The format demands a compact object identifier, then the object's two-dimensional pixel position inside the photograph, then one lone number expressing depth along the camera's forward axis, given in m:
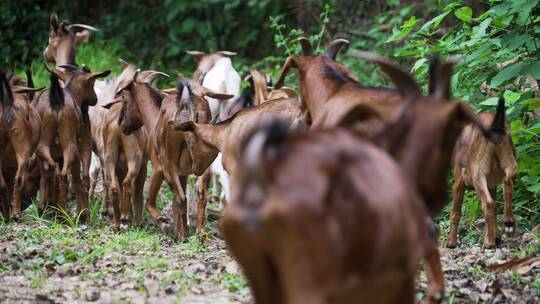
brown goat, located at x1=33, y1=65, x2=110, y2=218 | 21.62
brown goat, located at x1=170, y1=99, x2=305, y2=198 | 17.86
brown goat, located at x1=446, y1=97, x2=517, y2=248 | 17.16
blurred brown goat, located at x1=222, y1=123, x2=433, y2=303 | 7.36
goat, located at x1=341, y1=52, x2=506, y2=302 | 9.16
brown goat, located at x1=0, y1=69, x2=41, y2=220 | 20.20
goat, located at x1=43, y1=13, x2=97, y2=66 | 29.12
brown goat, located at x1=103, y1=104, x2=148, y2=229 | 21.37
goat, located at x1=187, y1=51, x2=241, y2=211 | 26.23
